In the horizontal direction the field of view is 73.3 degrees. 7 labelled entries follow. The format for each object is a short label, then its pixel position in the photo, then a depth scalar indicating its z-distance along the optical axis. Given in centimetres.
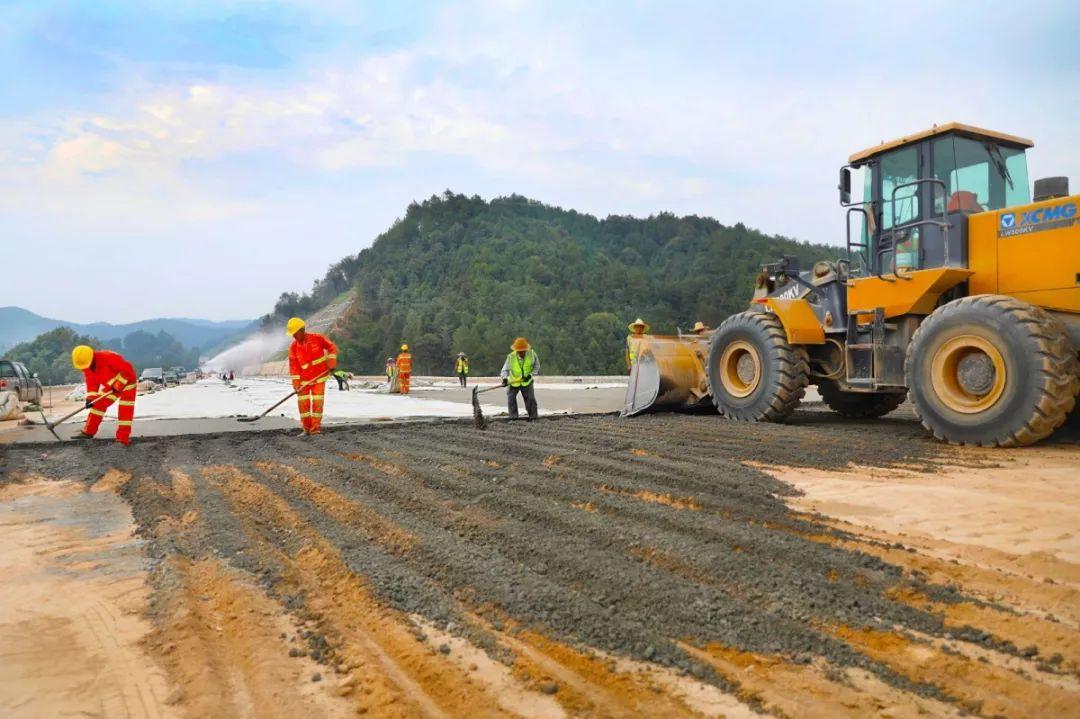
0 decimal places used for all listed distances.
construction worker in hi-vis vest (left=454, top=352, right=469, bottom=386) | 2792
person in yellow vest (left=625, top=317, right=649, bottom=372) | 1150
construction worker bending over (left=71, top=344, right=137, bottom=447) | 943
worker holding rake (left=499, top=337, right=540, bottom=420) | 1148
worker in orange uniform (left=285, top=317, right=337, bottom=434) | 1006
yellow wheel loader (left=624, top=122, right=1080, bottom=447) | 643
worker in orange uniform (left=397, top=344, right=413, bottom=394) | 2178
